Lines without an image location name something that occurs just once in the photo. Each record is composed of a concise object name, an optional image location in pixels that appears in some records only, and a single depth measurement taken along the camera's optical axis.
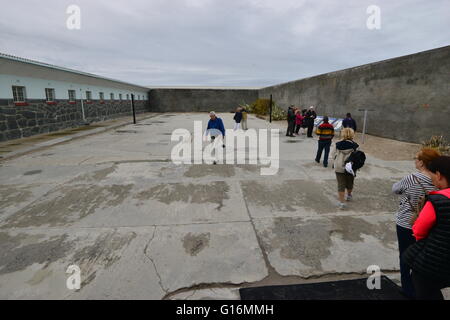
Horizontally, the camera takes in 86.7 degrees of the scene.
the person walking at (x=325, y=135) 6.85
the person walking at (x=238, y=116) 13.99
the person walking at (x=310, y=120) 12.47
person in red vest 1.60
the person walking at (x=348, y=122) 10.84
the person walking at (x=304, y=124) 13.00
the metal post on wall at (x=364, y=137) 10.73
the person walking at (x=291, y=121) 12.60
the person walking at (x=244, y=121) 15.31
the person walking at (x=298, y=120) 13.55
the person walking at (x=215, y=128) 7.99
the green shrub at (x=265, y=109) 22.73
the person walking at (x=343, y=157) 4.19
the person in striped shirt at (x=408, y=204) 2.21
